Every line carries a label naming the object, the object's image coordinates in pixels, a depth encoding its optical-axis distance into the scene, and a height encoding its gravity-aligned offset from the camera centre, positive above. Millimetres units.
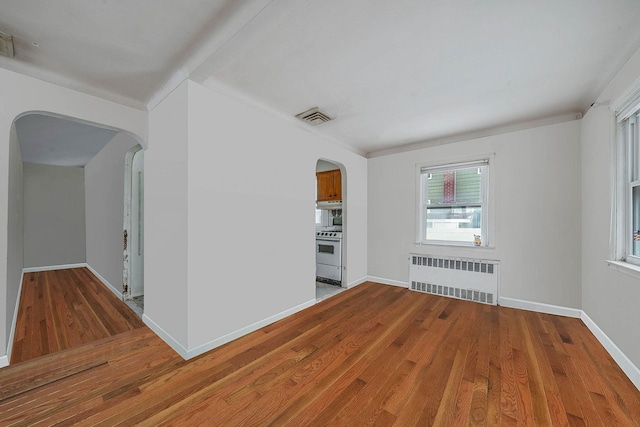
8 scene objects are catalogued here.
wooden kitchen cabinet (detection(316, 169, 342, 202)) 4684 +536
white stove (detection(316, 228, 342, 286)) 4328 -801
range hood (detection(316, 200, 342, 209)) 4887 +153
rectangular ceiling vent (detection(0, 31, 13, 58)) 1677 +1173
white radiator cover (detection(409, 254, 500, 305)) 3484 -971
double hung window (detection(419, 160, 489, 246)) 3676 +147
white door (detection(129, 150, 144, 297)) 3615 -222
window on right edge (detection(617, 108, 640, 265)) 2096 +259
